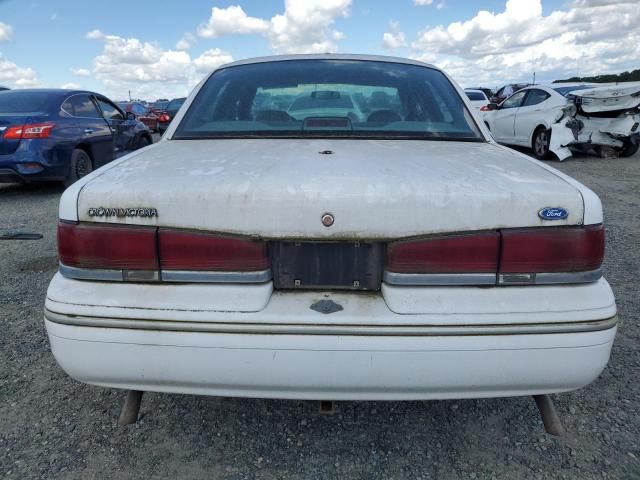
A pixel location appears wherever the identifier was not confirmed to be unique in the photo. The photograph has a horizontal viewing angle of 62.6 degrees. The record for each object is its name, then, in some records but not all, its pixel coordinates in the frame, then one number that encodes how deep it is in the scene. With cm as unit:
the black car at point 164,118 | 1599
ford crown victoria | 157
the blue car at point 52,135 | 626
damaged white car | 934
